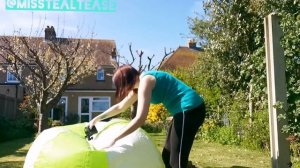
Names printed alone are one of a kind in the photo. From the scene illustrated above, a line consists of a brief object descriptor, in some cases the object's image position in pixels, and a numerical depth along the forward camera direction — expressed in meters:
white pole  4.19
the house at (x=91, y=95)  25.15
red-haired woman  2.85
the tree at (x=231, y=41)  9.93
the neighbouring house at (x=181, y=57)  28.59
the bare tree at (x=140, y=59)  14.96
